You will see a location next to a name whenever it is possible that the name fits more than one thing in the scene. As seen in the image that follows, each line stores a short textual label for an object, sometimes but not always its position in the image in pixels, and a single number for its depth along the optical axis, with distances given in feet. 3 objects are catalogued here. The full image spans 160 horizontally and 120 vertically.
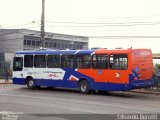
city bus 75.92
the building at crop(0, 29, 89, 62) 250.98
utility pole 121.70
